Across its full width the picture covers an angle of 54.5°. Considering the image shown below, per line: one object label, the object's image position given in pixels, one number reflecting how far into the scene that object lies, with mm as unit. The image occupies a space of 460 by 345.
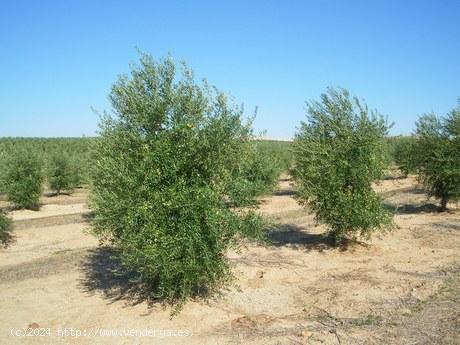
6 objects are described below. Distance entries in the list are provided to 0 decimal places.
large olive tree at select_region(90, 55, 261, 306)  9281
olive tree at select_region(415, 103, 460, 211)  20500
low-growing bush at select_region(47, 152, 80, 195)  30606
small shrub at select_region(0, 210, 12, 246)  16297
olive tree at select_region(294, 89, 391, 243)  14031
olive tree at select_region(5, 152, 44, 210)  23250
